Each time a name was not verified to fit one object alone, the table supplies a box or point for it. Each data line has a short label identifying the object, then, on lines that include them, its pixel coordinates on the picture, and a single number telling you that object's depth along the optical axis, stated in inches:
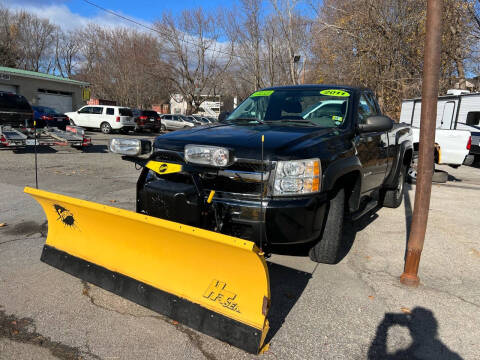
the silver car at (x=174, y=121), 1224.2
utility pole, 122.3
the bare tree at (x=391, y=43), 761.0
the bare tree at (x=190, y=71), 1341.0
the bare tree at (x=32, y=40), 1891.0
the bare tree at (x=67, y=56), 2170.2
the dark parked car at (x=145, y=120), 990.0
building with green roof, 979.3
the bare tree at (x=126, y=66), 1491.1
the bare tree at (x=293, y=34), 956.6
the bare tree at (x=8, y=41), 1568.7
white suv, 909.2
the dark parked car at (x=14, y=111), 486.9
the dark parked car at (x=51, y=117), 759.1
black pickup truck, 108.8
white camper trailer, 539.2
